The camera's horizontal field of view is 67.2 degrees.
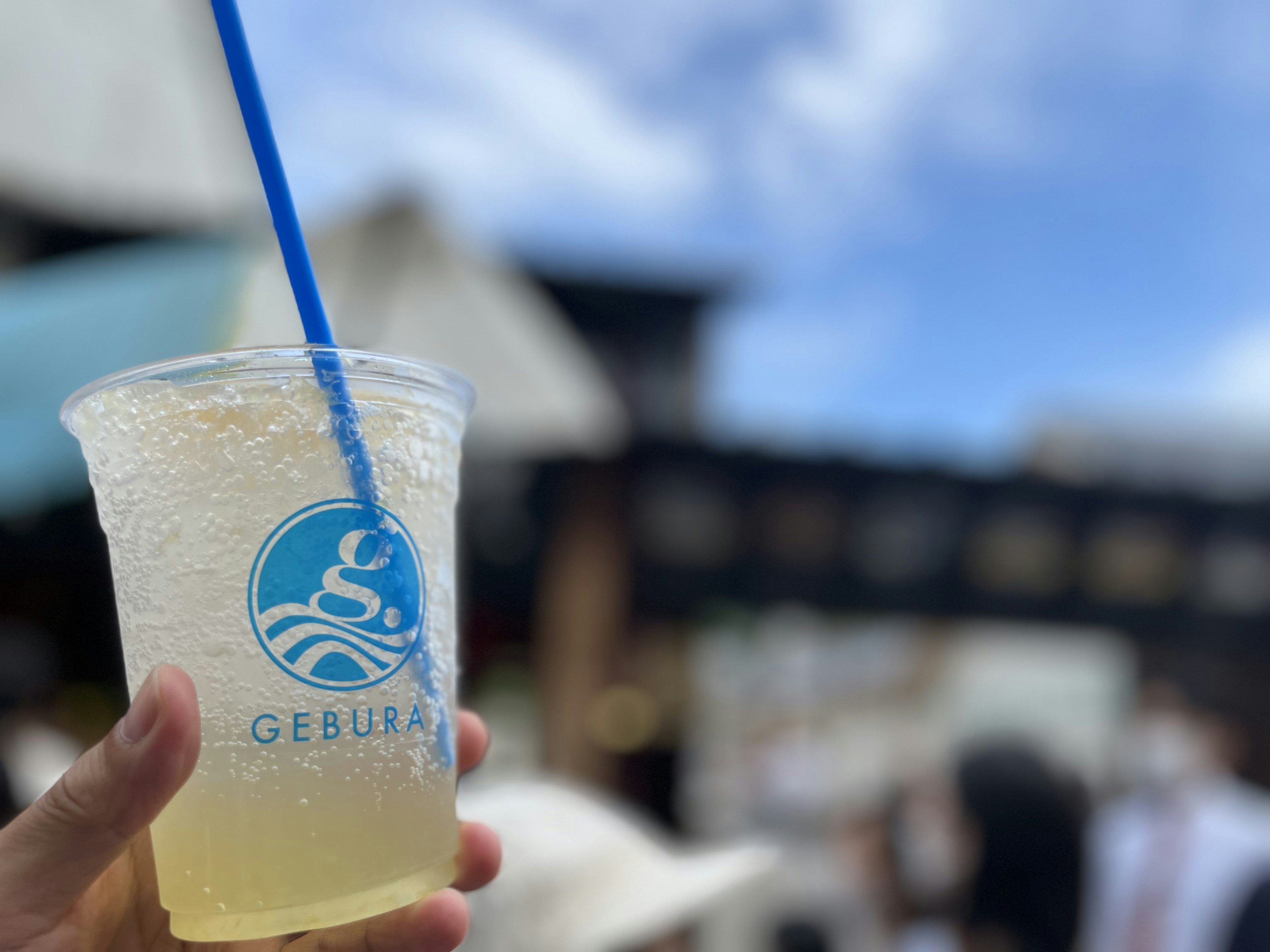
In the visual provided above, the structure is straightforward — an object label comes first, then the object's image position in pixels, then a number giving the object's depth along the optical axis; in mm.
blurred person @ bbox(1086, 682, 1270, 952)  2842
